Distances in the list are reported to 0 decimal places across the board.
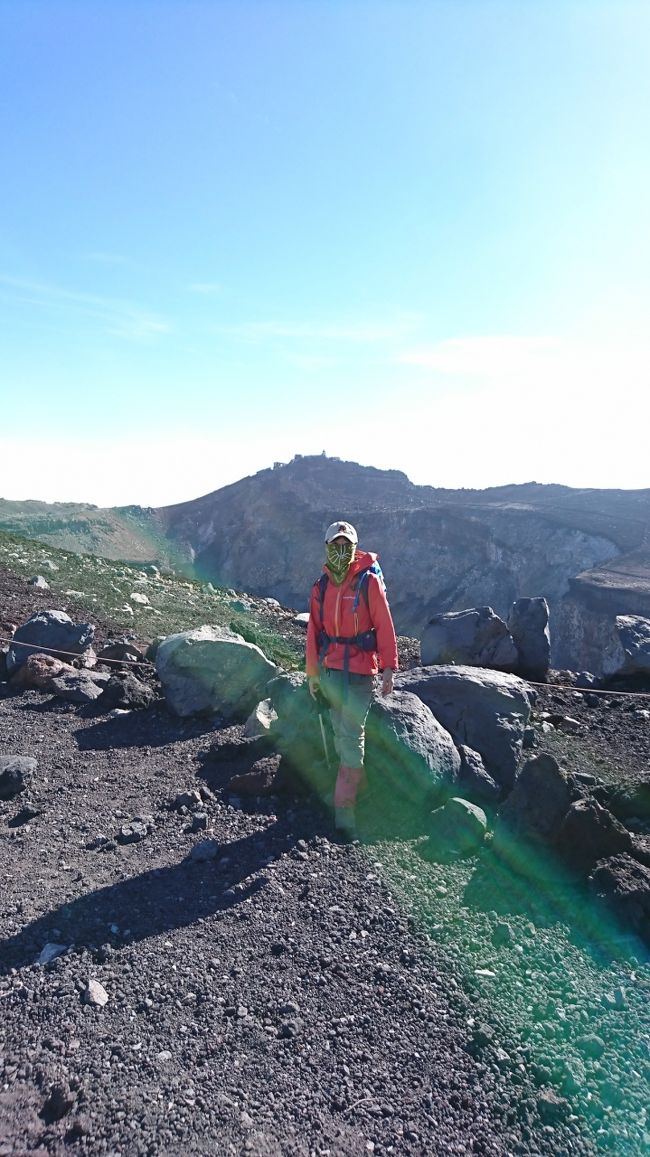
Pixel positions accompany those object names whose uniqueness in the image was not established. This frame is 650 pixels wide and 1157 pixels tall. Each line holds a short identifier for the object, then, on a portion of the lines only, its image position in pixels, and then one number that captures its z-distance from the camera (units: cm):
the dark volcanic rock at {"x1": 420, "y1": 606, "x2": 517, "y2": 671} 895
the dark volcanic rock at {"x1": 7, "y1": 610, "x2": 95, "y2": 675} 891
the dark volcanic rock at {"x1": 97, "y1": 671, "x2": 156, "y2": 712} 736
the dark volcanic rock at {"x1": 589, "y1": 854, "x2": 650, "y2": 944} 385
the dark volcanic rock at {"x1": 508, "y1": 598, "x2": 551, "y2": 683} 930
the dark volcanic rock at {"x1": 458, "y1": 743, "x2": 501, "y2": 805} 538
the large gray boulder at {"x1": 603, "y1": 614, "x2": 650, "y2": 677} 925
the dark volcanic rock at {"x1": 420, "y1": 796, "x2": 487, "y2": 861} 454
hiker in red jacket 468
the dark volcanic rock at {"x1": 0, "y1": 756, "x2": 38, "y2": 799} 535
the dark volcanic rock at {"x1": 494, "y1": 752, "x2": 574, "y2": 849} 455
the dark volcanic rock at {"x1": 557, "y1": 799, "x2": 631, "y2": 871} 439
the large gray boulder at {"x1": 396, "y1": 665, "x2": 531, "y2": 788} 602
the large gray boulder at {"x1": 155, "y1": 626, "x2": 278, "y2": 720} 710
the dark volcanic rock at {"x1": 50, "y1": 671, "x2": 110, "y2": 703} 761
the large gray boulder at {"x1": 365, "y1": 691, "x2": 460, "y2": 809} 510
